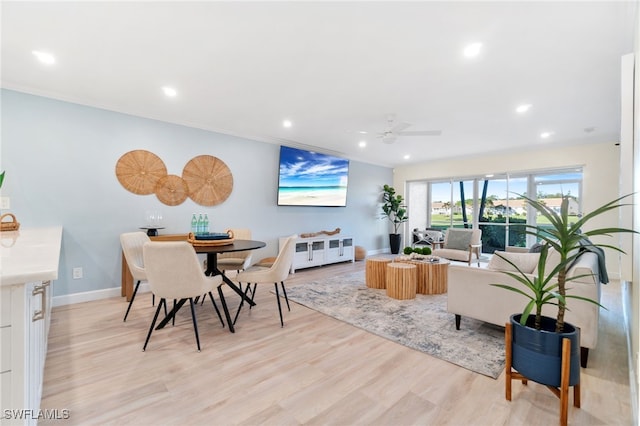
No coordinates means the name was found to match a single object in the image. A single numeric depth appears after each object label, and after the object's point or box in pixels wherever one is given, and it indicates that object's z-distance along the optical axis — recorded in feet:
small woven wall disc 13.26
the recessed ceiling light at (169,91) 10.26
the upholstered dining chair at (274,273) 9.19
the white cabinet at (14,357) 3.07
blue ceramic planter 4.95
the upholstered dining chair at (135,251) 9.05
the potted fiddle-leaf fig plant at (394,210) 24.67
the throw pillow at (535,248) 11.67
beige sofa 6.66
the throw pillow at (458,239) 18.35
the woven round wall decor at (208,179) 14.17
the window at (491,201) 19.40
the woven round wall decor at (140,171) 12.25
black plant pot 24.79
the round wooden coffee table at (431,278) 12.63
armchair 17.65
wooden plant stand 4.80
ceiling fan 12.80
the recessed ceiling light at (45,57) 8.02
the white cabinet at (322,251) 17.72
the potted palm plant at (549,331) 4.95
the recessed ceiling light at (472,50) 7.38
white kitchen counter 3.00
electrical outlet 11.15
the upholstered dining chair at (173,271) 7.19
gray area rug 7.33
